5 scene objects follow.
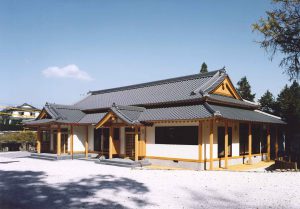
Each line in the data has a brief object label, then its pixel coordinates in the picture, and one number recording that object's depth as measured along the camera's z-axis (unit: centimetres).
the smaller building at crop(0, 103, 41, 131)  4991
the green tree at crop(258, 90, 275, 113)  3294
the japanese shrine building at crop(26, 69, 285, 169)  1828
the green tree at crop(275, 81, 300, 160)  2728
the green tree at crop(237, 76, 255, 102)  4138
